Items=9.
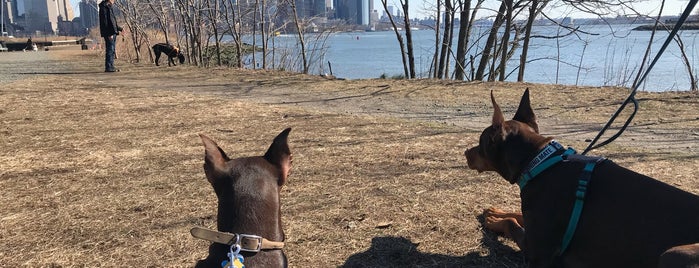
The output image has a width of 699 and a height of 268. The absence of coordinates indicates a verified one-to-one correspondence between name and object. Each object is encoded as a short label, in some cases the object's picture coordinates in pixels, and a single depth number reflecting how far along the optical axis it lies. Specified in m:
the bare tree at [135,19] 22.34
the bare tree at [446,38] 14.12
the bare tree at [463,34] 13.95
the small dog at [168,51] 18.83
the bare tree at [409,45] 14.07
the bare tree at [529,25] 12.95
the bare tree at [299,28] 16.70
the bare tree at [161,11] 21.25
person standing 14.09
